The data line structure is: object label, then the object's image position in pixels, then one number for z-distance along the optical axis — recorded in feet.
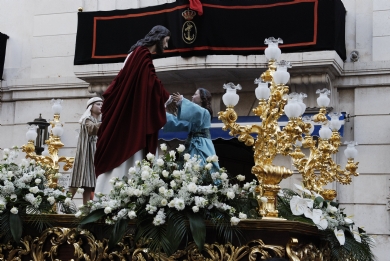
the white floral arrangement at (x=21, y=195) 23.98
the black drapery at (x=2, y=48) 52.54
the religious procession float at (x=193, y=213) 21.95
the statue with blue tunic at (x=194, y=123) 27.25
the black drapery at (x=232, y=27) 43.57
